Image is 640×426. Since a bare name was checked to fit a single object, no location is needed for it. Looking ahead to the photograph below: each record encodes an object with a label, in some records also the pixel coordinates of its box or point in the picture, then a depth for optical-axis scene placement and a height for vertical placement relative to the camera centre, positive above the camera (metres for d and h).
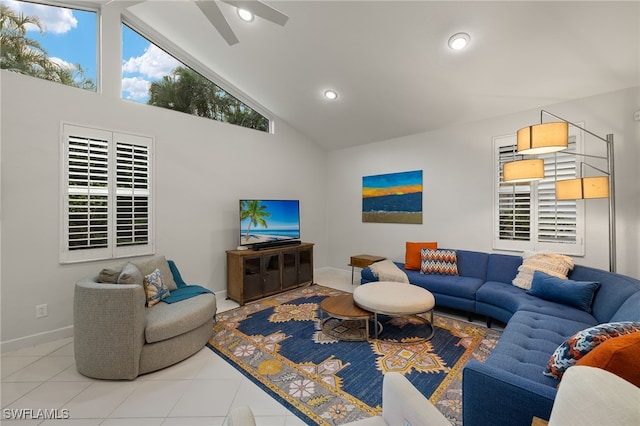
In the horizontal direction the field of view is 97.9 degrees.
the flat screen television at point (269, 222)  4.27 -0.13
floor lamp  2.47 +0.44
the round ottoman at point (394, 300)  2.71 -0.87
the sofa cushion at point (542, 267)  2.92 -0.58
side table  4.73 -0.80
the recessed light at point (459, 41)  2.77 +1.75
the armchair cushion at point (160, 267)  2.99 -0.59
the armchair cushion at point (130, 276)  2.43 -0.55
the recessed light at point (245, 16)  2.96 +2.13
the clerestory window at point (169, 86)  3.54 +1.83
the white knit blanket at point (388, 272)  3.81 -0.82
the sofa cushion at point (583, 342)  1.29 -0.61
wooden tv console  3.97 -0.88
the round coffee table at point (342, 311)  2.79 -1.01
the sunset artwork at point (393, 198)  4.71 +0.29
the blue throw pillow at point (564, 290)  2.53 -0.73
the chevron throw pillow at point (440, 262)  3.84 -0.68
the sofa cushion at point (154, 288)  2.77 -0.74
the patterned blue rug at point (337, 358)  1.95 -1.30
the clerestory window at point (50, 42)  2.81 +1.85
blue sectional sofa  1.32 -0.88
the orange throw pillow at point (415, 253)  4.13 -0.60
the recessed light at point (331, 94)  4.06 +1.77
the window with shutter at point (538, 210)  3.31 +0.04
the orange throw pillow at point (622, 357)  1.01 -0.54
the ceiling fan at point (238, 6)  1.81 +1.40
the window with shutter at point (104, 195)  3.02 +0.23
